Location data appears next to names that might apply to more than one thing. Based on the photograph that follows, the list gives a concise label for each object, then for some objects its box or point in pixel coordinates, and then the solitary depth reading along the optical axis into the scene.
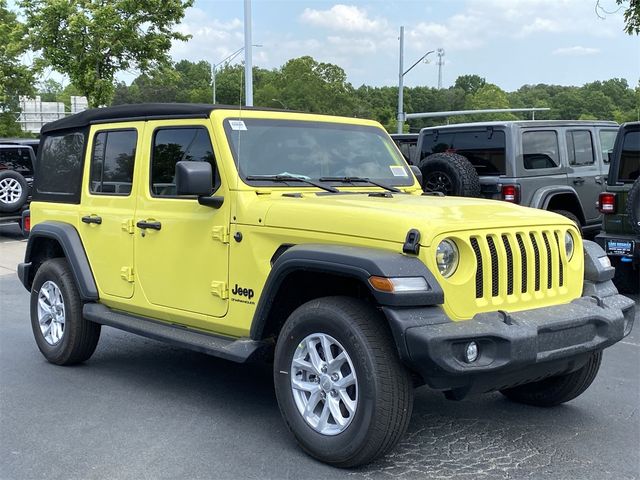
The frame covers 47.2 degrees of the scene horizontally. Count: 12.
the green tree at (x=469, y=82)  102.44
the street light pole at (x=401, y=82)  40.58
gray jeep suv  9.31
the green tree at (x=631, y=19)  10.66
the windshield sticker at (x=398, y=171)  5.44
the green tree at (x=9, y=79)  28.03
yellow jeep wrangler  3.56
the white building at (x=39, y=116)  42.97
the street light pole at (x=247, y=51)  14.67
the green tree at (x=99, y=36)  20.48
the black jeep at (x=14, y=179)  14.34
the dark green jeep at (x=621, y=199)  7.93
